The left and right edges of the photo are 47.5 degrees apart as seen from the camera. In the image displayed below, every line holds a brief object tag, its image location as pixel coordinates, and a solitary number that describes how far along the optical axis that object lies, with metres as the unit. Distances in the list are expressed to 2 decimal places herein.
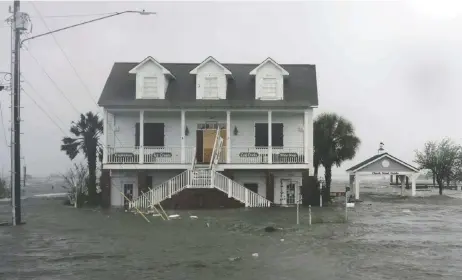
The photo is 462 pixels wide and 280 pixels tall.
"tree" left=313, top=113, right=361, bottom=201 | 41.66
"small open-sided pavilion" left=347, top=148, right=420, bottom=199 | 39.88
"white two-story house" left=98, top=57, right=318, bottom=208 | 31.38
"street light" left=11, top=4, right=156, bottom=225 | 22.88
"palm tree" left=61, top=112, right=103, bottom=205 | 37.72
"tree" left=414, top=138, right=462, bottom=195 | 52.97
